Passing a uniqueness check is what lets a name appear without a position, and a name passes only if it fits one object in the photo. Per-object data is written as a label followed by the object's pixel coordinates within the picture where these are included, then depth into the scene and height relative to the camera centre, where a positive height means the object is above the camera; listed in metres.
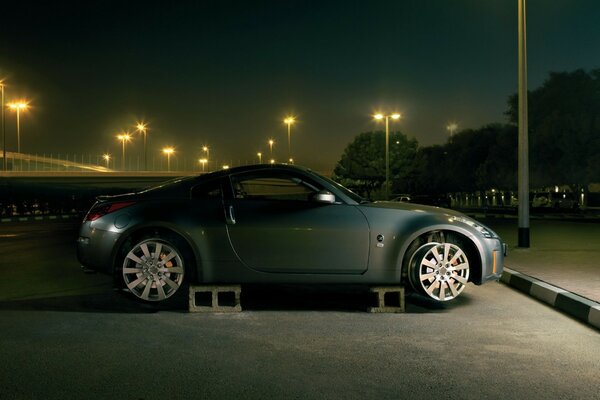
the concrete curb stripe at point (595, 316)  6.33 -1.15
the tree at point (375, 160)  85.81 +4.29
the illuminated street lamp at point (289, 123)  48.22 +5.08
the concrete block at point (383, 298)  6.98 -1.06
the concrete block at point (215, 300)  6.97 -1.06
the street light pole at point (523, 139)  13.33 +1.07
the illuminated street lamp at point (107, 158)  100.45 +5.67
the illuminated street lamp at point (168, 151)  91.48 +6.00
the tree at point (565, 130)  46.66 +4.39
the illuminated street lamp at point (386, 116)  45.25 +5.14
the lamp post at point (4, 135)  42.94 +3.93
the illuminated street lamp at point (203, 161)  96.06 +4.84
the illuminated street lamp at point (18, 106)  54.24 +7.19
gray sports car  6.94 -0.46
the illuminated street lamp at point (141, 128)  76.88 +7.59
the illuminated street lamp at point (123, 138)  82.69 +7.00
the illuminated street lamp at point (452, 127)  108.31 +10.55
